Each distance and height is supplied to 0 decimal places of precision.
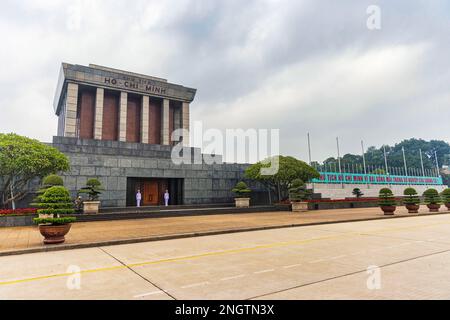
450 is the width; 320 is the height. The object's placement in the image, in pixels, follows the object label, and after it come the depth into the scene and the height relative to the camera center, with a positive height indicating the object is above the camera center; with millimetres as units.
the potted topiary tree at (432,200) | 21456 -563
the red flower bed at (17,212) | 13986 -399
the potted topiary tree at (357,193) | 35094 +218
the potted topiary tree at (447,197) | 23616 -405
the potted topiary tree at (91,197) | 17656 +324
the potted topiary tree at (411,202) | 19531 -613
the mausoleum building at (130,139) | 21531 +6749
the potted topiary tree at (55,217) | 8414 -447
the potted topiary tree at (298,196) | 23078 +25
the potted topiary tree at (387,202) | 17859 -522
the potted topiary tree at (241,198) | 23631 -28
